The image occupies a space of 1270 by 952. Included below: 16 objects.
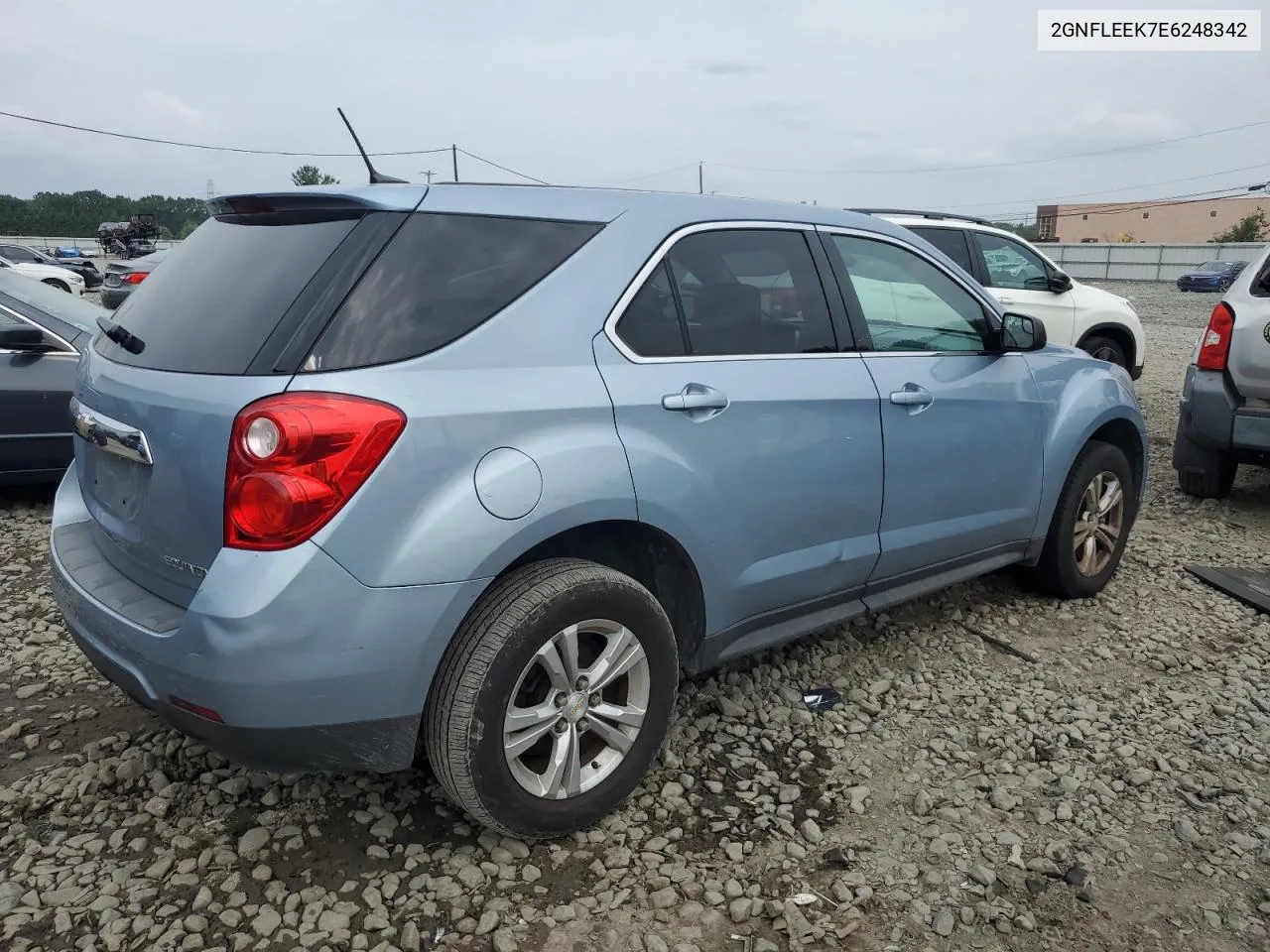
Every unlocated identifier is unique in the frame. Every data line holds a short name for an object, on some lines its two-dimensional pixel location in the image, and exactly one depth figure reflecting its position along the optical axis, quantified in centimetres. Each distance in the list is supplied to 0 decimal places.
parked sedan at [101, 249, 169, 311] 933
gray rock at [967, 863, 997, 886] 257
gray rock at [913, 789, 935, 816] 289
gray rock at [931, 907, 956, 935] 239
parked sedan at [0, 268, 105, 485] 559
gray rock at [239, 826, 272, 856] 264
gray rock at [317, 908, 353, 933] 236
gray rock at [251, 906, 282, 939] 234
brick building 7725
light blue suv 221
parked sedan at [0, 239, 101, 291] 2852
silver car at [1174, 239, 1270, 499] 561
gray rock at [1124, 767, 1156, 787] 306
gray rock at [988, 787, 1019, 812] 292
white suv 827
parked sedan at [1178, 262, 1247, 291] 3309
